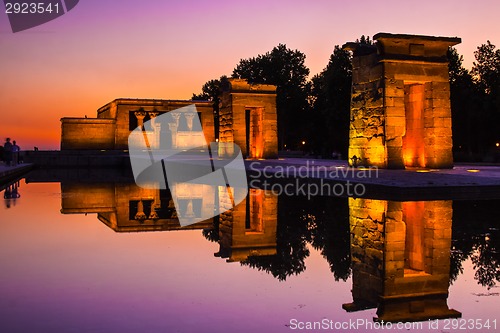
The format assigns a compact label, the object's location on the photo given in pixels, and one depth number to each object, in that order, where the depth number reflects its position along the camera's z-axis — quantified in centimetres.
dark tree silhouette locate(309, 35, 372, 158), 3512
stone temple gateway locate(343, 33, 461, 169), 1772
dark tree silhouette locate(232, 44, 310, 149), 5794
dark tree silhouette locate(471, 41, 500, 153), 3900
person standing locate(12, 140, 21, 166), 2671
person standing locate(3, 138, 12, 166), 2491
